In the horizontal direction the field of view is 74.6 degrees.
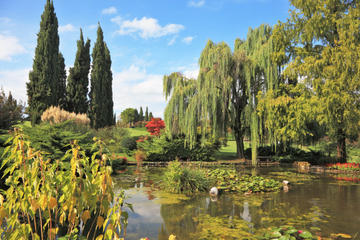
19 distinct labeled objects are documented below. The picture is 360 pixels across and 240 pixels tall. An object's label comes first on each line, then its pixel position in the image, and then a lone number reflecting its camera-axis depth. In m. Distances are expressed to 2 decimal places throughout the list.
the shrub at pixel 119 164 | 11.43
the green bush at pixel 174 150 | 15.64
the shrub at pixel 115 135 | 18.47
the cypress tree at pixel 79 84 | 26.69
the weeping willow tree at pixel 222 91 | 13.90
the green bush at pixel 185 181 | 7.32
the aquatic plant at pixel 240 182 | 7.57
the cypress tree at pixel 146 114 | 56.71
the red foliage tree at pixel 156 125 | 21.33
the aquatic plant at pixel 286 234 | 3.48
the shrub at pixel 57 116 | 16.88
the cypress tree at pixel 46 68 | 22.08
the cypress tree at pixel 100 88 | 27.19
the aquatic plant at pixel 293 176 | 9.85
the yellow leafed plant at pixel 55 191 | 1.66
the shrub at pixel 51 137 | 7.41
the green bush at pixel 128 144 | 18.27
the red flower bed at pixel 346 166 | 12.28
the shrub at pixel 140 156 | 15.55
